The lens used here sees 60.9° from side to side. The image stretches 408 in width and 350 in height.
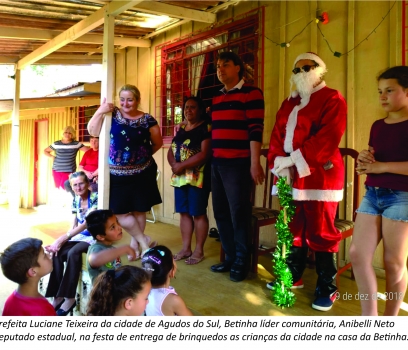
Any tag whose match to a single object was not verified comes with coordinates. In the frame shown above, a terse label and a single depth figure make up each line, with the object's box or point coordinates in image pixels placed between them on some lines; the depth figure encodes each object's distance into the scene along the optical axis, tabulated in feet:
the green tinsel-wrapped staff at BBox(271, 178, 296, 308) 7.07
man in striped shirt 8.44
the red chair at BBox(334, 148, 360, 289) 7.95
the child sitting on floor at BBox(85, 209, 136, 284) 6.79
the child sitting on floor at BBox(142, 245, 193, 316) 5.40
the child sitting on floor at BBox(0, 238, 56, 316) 5.25
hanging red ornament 10.14
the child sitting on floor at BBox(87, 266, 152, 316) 4.53
